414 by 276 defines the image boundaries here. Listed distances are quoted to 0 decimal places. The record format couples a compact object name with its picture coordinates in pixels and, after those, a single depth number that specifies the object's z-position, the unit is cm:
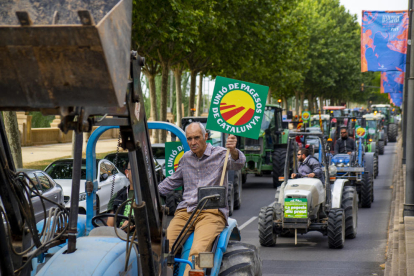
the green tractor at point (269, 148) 1991
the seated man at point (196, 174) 532
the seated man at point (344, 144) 1850
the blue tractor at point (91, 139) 261
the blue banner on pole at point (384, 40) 1852
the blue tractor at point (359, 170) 1560
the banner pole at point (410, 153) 1274
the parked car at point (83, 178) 1323
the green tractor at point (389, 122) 4516
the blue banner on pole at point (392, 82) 2948
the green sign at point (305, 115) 2846
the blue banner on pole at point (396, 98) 3706
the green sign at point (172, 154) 1020
